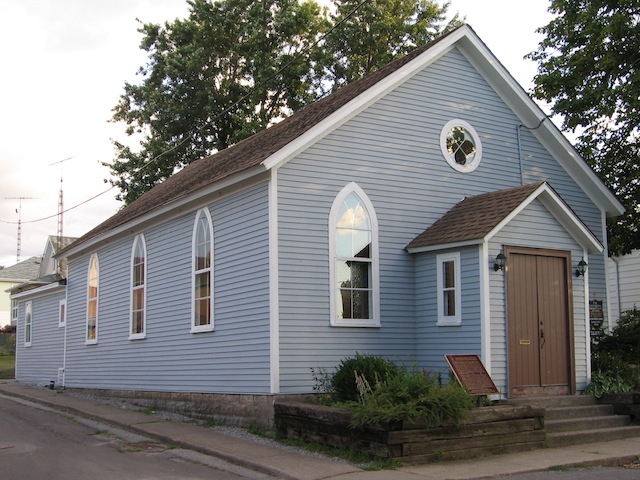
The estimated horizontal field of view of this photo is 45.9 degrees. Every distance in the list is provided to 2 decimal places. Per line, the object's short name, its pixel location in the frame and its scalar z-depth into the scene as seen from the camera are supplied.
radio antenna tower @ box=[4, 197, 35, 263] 67.06
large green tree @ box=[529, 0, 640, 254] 17.58
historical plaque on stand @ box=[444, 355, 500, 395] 11.65
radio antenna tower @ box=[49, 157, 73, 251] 35.46
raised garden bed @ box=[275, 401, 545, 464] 10.07
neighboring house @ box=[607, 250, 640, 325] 23.88
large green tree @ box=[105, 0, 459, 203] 32.56
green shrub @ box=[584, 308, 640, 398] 13.98
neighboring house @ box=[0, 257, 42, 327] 59.22
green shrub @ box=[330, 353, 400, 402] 11.98
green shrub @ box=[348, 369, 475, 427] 10.09
